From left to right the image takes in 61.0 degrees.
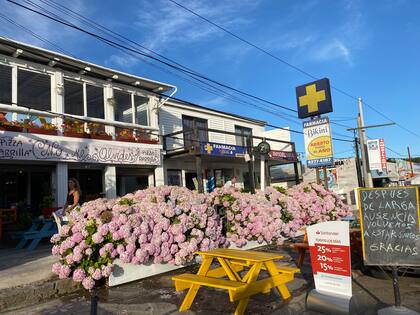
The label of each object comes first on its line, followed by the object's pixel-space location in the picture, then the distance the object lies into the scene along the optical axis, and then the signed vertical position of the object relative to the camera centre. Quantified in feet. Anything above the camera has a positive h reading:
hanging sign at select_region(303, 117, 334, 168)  42.69 +5.29
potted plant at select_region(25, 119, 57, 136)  36.06 +7.92
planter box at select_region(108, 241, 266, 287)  19.20 -4.13
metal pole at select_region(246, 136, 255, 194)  45.19 +3.72
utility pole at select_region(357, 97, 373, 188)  72.95 +4.97
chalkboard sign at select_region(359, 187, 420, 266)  13.66 -1.76
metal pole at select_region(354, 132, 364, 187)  91.20 +4.34
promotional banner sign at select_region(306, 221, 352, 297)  13.91 -2.85
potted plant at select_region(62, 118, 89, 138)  38.88 +8.21
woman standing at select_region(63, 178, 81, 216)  28.02 +0.60
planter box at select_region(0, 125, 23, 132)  34.07 +7.60
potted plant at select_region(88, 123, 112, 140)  41.29 +8.14
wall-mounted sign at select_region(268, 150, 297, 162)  60.54 +5.74
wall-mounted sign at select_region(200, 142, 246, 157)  48.64 +6.18
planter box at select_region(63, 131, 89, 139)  38.71 +7.48
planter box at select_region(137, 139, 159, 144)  46.25 +7.42
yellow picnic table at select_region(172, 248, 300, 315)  13.19 -3.46
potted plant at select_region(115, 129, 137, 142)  44.20 +7.89
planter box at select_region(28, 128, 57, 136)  36.02 +7.56
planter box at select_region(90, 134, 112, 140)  41.02 +7.46
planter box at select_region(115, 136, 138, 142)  43.97 +7.47
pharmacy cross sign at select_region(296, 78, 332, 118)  45.06 +11.29
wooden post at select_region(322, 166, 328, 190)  41.61 +0.74
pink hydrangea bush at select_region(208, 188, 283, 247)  25.96 -2.09
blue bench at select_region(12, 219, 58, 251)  29.07 -2.29
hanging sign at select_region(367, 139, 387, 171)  77.87 +6.14
